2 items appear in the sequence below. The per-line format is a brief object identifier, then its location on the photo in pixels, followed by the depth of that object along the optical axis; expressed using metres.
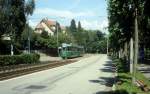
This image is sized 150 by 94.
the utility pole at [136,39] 11.76
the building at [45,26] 94.73
